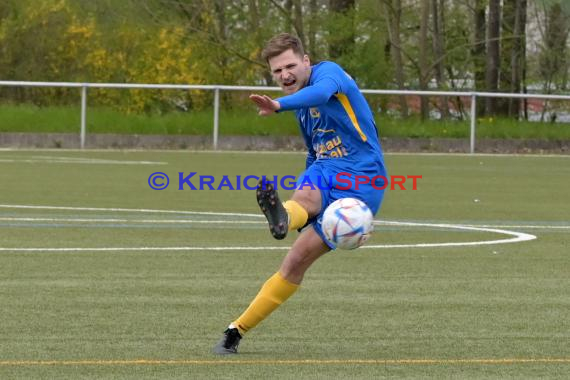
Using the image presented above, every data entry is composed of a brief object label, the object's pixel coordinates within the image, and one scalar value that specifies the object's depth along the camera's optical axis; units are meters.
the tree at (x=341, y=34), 75.56
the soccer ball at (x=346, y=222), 16.23
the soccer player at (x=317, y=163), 16.45
